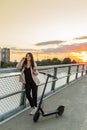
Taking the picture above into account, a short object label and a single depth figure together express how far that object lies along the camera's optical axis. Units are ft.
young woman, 9.05
